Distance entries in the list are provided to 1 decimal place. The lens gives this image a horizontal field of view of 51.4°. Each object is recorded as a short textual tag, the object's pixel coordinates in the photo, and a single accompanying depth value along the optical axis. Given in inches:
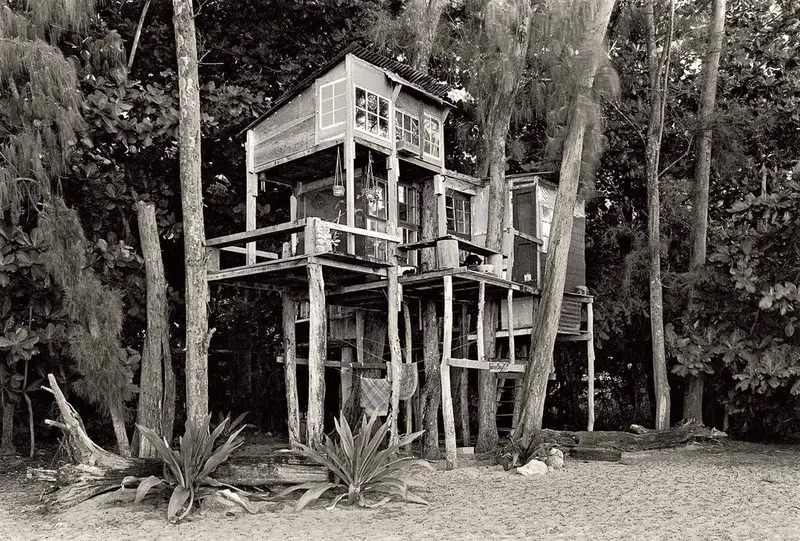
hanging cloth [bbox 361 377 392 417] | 529.0
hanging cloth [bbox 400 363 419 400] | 526.0
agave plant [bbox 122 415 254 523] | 380.8
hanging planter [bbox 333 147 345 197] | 537.6
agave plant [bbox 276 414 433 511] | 393.7
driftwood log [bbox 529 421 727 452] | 561.3
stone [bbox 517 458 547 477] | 472.1
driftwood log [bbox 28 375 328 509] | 390.9
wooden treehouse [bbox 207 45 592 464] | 492.1
